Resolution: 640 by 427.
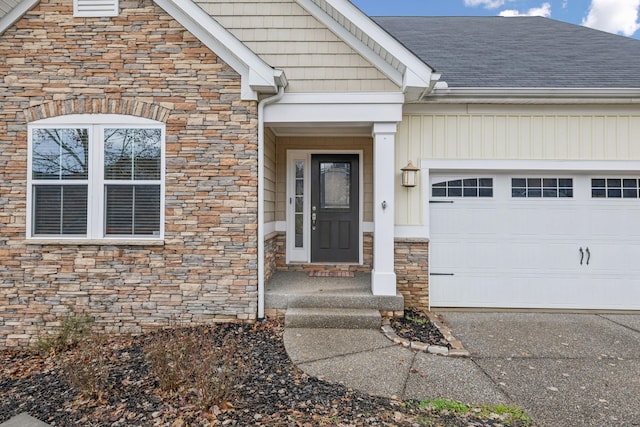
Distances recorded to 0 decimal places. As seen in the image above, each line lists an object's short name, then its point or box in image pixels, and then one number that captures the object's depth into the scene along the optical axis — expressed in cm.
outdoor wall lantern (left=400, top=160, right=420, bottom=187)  561
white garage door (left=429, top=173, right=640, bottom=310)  588
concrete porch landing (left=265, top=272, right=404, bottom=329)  488
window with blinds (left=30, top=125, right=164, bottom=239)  502
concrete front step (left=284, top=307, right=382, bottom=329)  487
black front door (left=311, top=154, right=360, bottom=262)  688
